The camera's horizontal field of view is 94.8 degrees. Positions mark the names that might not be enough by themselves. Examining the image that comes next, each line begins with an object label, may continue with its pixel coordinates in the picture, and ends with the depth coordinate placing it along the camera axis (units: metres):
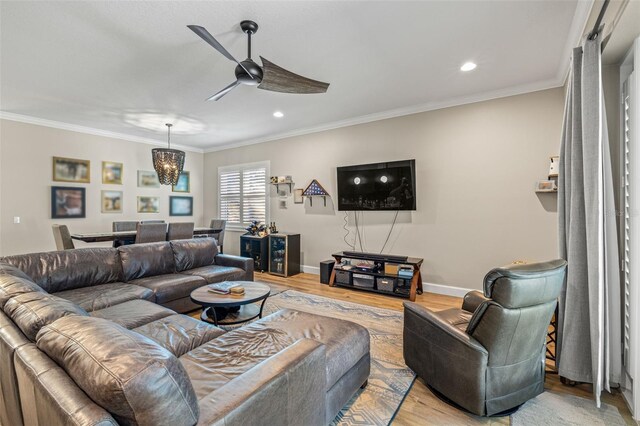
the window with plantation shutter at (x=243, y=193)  6.60
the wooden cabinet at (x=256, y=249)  5.91
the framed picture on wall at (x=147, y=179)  6.55
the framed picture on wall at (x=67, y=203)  5.34
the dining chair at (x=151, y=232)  4.45
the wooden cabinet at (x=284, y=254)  5.55
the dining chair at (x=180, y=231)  4.85
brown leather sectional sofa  0.88
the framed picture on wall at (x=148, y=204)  6.58
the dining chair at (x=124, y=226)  5.37
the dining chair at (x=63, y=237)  4.29
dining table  4.46
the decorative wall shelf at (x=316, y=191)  5.48
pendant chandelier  5.14
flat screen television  4.52
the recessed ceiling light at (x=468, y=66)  3.23
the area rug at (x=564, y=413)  1.81
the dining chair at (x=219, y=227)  6.25
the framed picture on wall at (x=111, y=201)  5.98
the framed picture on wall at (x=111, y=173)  5.98
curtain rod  1.80
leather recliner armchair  1.70
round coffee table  2.67
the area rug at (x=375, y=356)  1.89
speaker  5.03
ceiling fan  2.51
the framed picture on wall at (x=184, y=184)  7.24
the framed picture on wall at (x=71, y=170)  5.37
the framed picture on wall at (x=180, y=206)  7.14
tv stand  4.23
